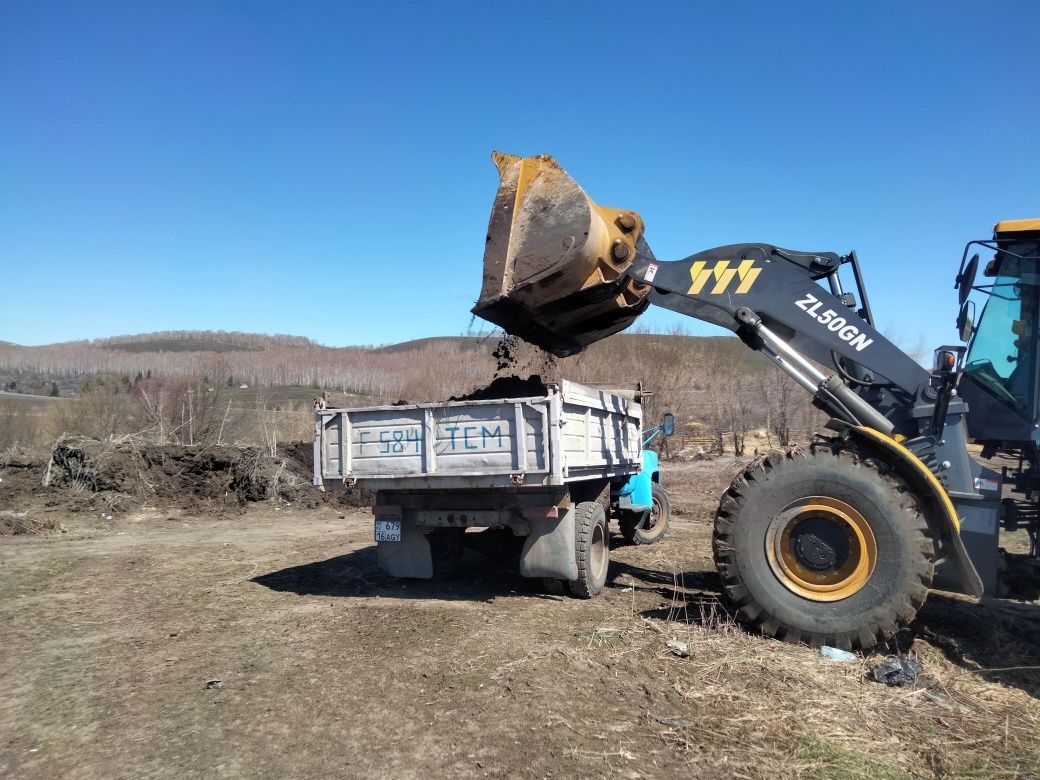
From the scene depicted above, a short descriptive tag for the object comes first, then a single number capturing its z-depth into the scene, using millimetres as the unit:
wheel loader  4797
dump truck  5895
